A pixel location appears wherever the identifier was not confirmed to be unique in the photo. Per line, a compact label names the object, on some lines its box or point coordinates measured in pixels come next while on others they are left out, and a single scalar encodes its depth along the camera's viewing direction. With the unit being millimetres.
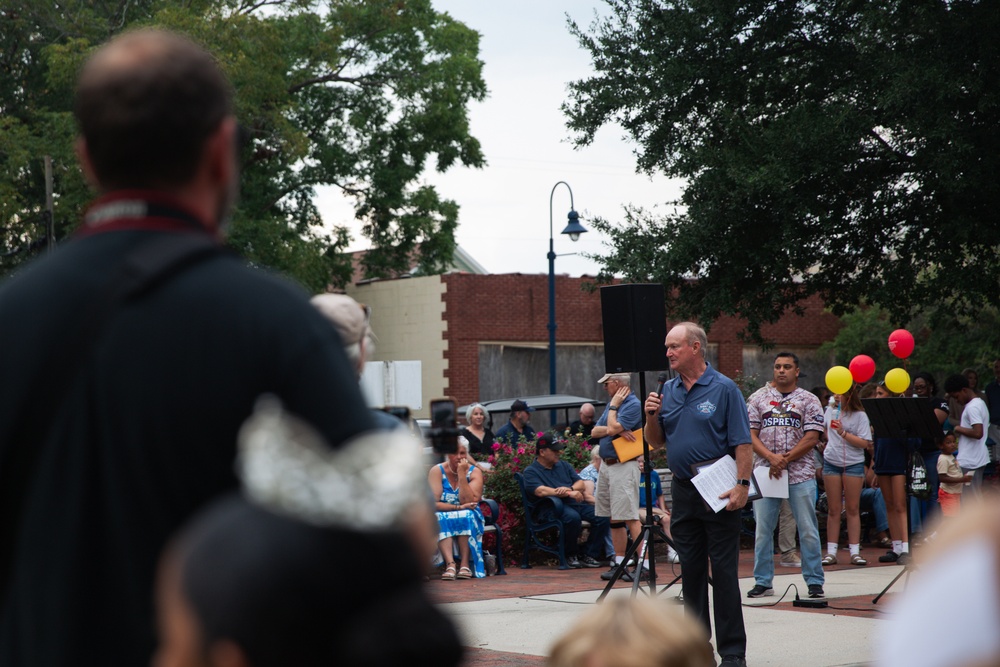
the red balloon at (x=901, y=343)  16562
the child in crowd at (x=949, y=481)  13344
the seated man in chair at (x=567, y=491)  14898
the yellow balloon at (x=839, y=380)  13375
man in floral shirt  11172
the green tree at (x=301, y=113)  27141
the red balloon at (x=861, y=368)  14281
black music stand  10859
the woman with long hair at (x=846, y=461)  13672
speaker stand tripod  9297
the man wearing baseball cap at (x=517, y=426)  17078
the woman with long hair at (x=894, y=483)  13773
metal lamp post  29725
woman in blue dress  13617
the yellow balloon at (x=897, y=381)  14672
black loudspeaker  9664
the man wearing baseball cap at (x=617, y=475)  13133
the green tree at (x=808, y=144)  15742
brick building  33844
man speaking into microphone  7727
